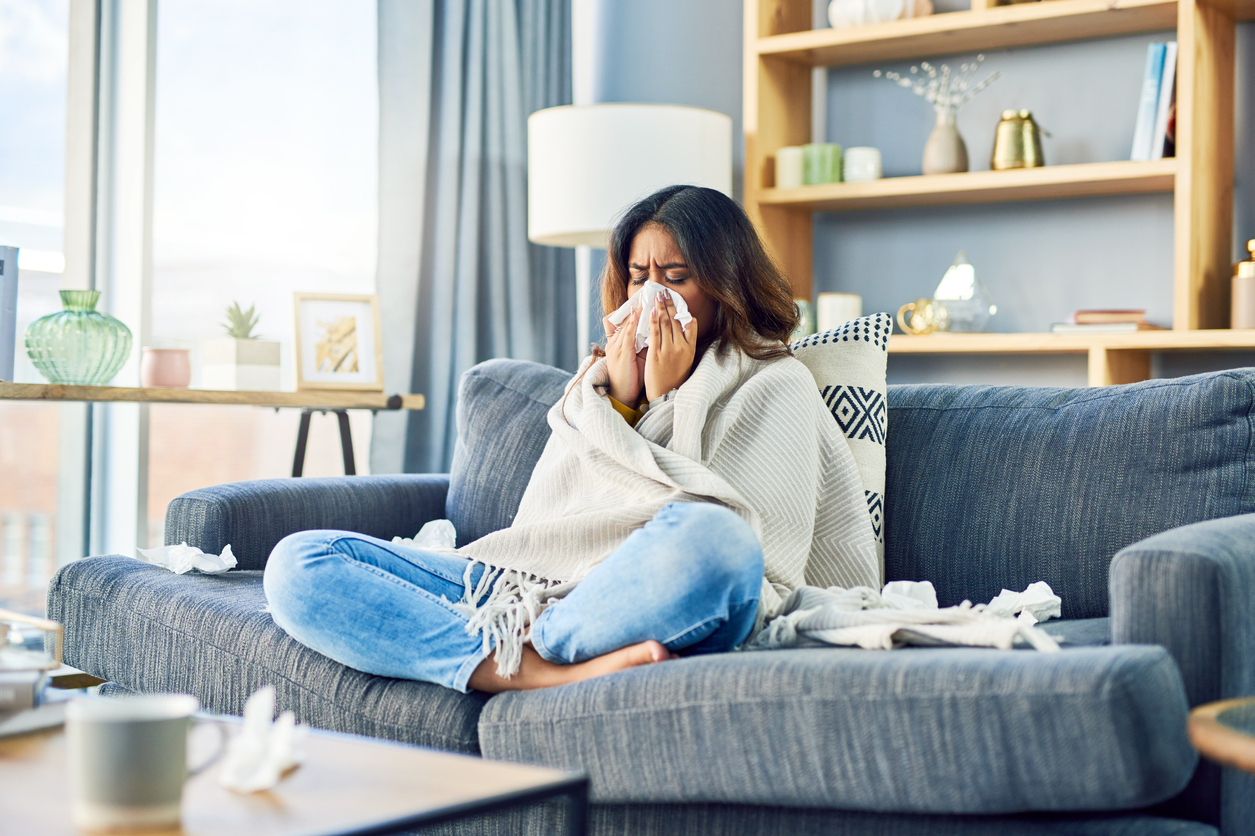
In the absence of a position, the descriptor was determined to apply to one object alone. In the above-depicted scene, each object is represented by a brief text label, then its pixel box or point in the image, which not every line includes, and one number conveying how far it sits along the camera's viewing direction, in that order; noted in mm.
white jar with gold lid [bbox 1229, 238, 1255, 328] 2717
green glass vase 2383
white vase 3119
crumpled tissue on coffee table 809
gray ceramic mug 723
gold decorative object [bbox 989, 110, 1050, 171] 3043
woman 1284
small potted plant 2715
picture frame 2830
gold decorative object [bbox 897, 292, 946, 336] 3107
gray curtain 3223
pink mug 2549
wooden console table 2262
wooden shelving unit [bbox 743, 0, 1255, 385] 2754
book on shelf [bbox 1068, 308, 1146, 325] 2838
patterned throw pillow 1714
